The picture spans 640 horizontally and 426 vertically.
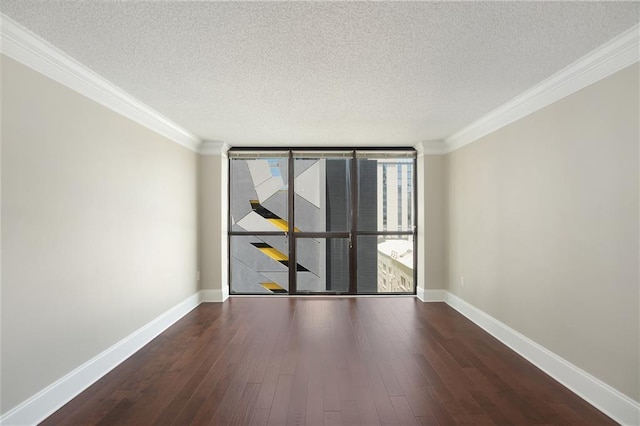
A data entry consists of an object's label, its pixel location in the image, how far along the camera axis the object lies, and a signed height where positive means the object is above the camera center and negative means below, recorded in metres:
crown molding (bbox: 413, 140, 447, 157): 5.22 +1.01
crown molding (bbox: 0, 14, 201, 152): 2.04 +1.05
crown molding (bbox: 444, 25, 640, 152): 2.15 +1.04
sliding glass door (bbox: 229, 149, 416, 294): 5.63 -0.21
